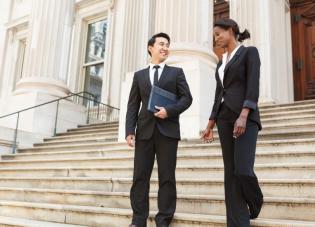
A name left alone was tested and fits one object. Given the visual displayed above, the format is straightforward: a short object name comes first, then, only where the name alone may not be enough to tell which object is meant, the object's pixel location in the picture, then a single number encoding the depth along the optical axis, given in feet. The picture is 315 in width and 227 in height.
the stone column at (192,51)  21.74
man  11.01
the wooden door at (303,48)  33.12
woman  9.32
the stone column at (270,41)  31.42
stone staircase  12.17
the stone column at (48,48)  34.68
